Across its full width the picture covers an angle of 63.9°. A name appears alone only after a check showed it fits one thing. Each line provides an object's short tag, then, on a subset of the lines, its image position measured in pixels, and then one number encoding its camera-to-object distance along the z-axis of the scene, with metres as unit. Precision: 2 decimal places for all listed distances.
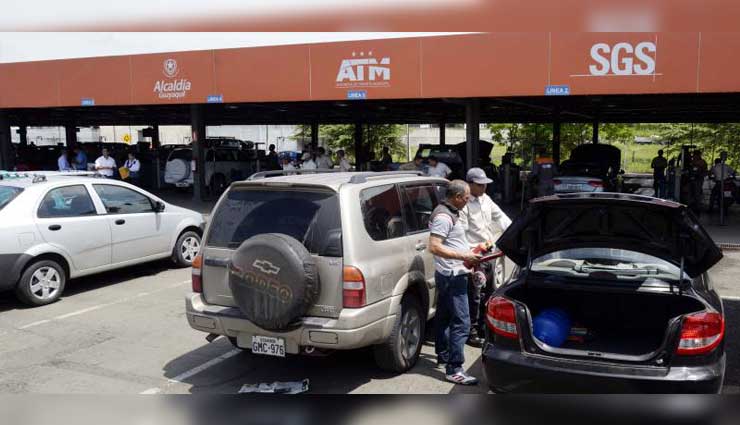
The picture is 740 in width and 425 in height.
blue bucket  4.37
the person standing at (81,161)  20.67
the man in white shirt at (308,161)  18.36
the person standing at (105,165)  16.67
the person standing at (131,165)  16.91
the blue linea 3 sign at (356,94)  15.57
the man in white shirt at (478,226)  6.18
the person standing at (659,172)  20.61
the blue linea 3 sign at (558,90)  13.76
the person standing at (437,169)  14.83
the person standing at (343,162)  17.03
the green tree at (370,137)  46.69
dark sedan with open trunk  3.77
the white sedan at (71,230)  7.68
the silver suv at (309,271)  4.53
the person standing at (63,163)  19.73
